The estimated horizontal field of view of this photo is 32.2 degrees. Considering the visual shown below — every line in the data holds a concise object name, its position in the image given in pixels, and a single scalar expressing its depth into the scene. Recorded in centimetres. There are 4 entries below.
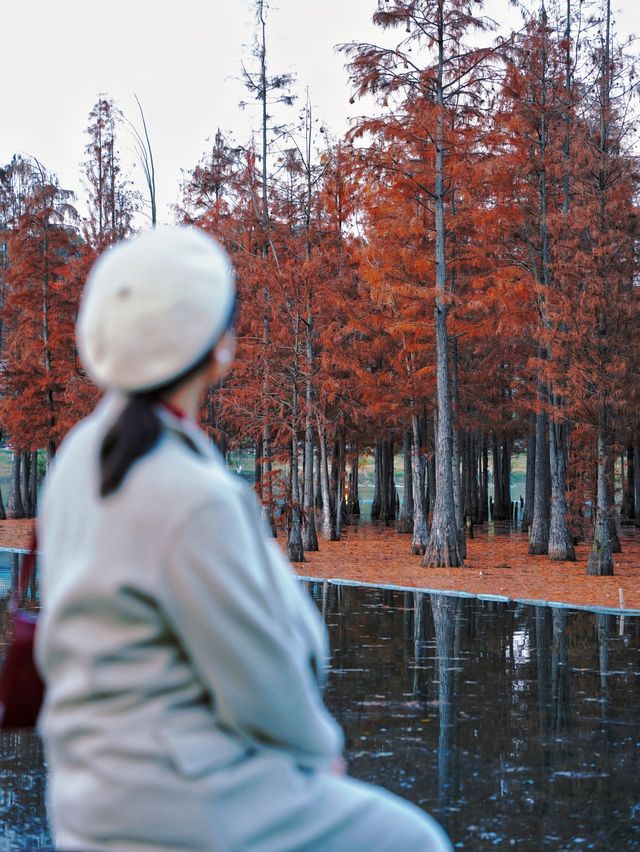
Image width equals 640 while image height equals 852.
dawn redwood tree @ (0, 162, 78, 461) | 3666
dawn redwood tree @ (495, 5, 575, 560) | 2480
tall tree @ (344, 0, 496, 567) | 2412
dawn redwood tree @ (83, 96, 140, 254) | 3969
